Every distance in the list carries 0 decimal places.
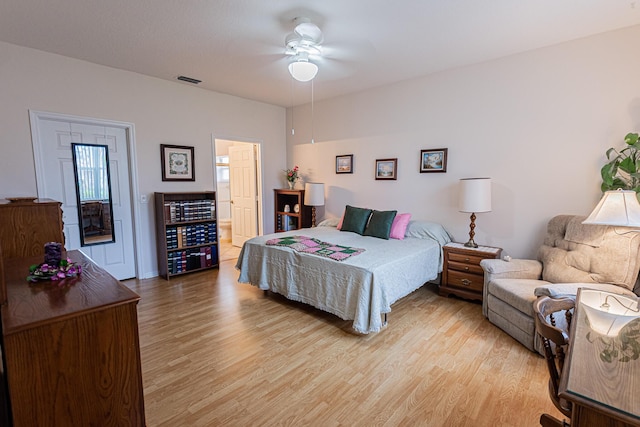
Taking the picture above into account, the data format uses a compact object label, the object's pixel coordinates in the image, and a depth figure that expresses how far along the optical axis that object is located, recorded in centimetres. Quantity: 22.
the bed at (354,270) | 254
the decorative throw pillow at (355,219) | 411
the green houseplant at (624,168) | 245
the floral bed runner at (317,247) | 295
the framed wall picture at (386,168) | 430
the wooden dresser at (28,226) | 242
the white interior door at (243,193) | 564
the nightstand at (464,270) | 332
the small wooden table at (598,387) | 75
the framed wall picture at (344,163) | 481
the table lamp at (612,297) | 129
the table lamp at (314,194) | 491
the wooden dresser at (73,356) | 103
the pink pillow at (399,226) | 383
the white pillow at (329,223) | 476
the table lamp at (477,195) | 327
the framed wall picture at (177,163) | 426
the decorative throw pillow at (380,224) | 382
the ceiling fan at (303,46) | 252
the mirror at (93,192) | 364
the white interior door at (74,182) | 337
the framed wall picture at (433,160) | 384
